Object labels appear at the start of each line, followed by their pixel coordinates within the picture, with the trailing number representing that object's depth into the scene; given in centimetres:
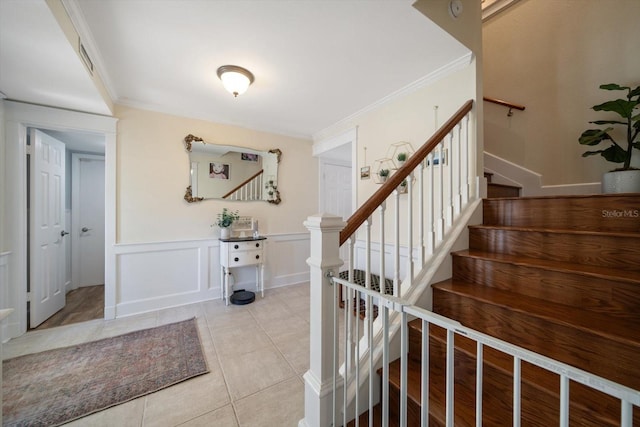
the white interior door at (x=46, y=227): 234
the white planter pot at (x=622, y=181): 180
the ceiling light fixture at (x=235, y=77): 208
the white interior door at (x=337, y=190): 411
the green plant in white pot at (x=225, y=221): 309
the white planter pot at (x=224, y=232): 311
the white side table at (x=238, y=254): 298
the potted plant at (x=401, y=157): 238
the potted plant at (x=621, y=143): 183
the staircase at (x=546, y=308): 89
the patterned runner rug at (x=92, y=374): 142
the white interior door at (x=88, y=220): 348
